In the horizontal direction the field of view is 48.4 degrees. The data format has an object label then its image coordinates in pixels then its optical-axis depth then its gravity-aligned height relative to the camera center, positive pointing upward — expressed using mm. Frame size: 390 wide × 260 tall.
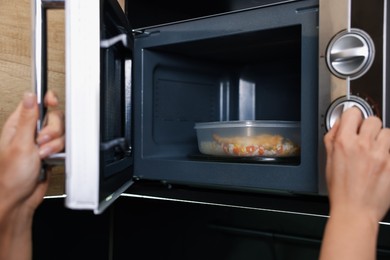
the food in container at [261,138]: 787 -40
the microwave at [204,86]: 527 +56
